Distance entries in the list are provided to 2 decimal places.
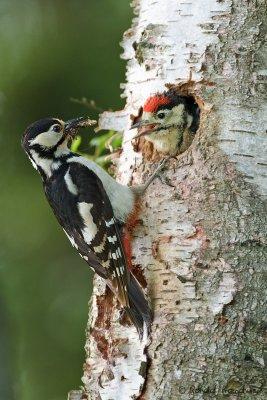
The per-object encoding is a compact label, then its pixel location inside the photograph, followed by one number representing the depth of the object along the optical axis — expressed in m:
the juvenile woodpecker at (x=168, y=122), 10.50
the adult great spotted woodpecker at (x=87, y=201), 9.94
